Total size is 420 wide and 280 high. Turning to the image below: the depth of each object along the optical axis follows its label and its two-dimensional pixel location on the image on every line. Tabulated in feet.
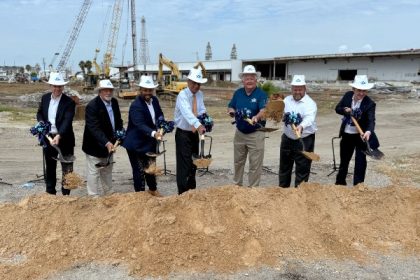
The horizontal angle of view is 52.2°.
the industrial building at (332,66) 140.26
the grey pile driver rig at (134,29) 197.26
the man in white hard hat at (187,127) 17.62
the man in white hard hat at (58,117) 17.63
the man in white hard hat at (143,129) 17.54
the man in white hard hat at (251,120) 18.38
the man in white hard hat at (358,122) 19.20
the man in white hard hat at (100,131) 16.94
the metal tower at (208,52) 347.15
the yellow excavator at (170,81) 96.48
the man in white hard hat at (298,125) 18.75
